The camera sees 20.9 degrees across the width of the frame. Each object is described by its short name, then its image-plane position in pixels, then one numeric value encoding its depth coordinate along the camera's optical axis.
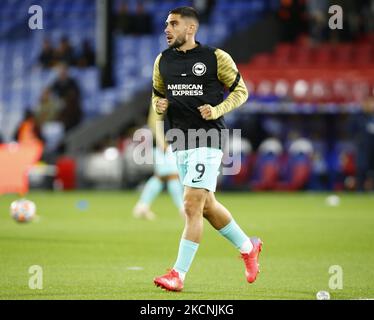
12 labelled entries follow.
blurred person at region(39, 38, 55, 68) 27.36
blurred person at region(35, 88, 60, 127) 26.23
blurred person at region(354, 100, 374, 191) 23.78
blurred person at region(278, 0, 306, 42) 26.67
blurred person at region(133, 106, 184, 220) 15.78
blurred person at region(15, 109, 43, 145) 23.88
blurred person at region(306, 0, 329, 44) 26.03
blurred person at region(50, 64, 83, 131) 25.61
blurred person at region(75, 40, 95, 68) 27.41
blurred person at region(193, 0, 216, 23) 27.39
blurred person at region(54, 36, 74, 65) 26.94
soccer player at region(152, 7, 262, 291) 8.34
